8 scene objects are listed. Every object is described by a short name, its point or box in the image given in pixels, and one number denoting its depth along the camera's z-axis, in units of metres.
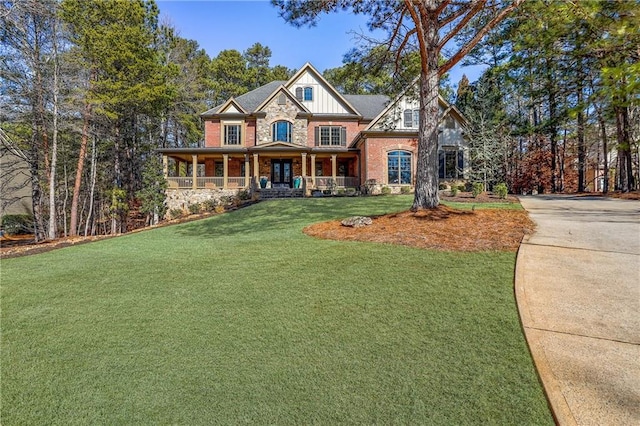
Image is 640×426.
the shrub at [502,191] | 13.02
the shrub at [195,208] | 19.72
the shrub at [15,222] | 22.58
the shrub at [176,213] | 20.27
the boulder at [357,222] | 7.74
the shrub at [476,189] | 14.35
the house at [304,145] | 20.52
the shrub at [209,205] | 19.58
